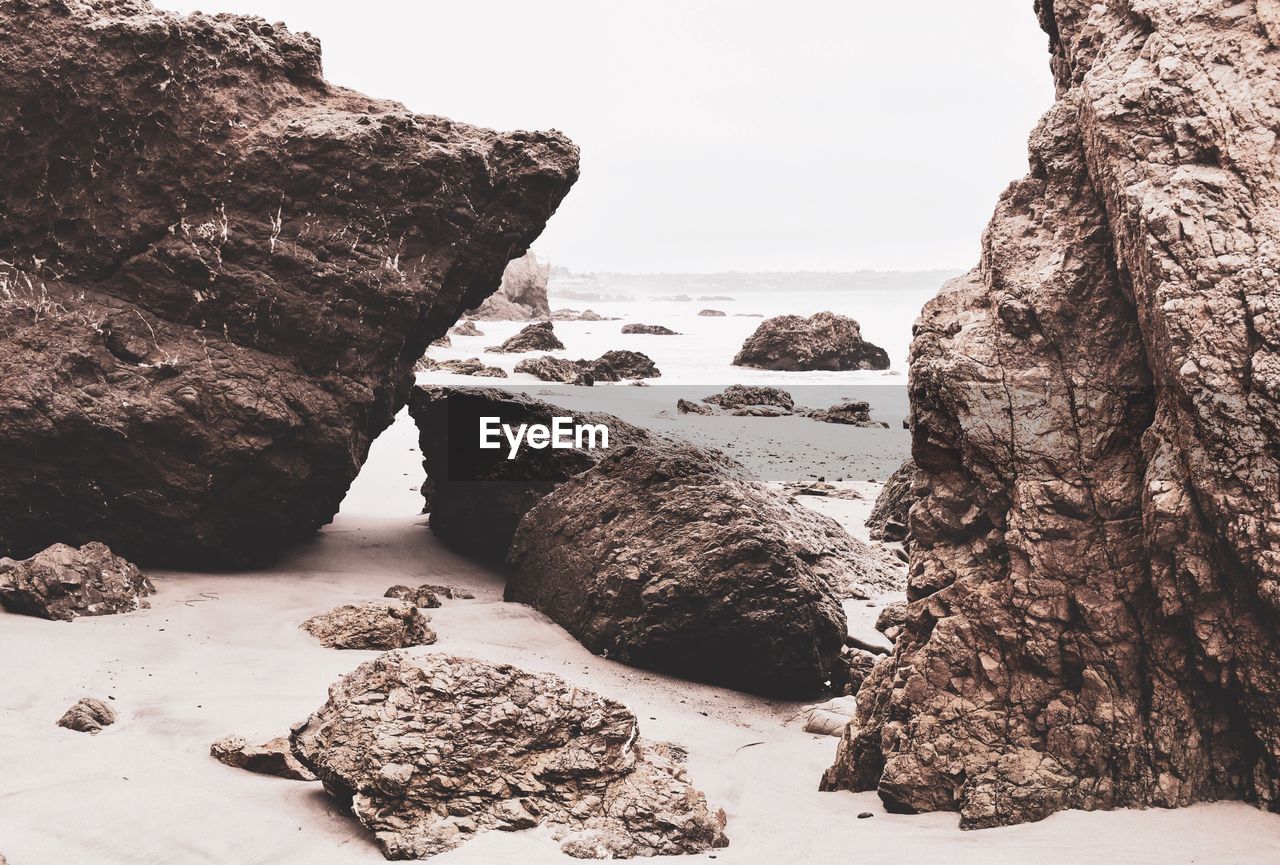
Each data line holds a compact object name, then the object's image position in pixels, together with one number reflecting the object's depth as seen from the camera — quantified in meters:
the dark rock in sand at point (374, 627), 5.60
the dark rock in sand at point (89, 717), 4.14
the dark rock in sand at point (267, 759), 3.86
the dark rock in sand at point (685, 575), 5.71
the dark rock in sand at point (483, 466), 7.72
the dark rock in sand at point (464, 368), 18.50
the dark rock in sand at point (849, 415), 14.81
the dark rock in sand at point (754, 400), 15.54
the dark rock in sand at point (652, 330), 31.57
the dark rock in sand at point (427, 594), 6.59
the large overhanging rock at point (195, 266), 6.45
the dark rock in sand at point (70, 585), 5.52
